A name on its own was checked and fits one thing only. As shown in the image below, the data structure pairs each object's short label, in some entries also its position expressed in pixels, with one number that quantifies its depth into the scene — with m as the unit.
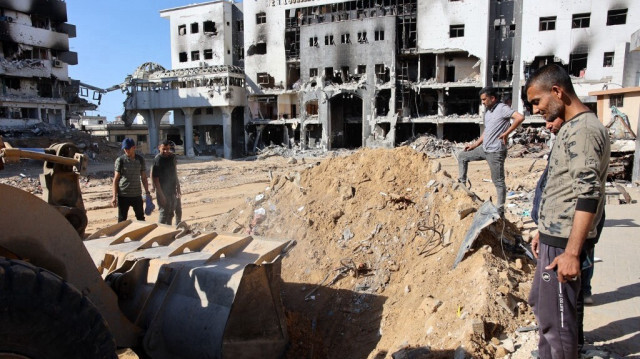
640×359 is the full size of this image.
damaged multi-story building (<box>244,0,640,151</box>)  30.11
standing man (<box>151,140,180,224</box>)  7.42
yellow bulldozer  2.19
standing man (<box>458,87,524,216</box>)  6.17
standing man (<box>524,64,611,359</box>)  2.53
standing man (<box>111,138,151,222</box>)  6.90
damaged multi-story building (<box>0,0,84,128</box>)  36.22
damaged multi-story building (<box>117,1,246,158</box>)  37.78
